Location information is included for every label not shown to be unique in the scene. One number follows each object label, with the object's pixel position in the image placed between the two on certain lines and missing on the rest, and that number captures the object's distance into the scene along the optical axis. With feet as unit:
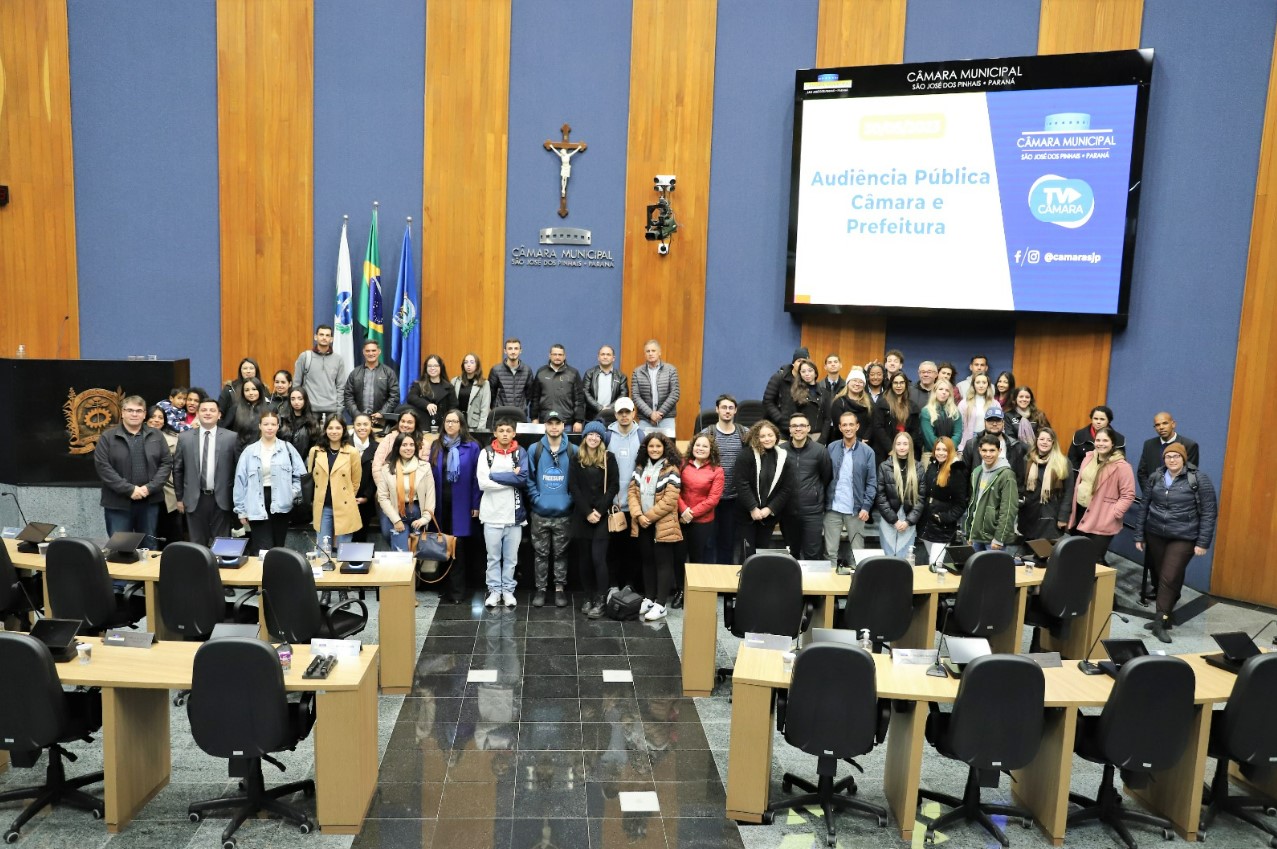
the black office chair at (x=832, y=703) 16.28
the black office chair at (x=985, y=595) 22.86
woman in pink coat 27.30
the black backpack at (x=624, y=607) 27.37
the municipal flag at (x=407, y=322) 36.58
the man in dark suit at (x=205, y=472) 26.99
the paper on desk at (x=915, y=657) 18.25
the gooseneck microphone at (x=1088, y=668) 18.16
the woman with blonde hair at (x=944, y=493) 26.73
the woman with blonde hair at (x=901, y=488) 26.89
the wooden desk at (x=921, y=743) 17.13
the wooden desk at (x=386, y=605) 22.13
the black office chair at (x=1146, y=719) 16.35
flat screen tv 33.19
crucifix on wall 36.86
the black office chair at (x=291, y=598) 20.70
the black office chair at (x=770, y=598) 21.81
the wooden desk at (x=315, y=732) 16.67
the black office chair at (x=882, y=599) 21.59
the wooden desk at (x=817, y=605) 22.59
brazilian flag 36.55
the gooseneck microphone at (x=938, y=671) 17.67
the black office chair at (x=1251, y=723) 16.74
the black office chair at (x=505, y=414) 29.73
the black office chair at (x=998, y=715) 16.14
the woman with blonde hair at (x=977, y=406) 31.04
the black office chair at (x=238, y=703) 15.72
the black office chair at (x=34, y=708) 15.69
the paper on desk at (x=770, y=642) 18.86
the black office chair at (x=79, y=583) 21.16
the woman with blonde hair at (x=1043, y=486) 27.45
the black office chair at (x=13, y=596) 22.04
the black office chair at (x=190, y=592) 21.21
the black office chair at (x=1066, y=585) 23.84
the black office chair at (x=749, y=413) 34.42
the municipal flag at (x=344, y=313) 36.47
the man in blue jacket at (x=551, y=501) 27.84
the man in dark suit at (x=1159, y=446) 28.25
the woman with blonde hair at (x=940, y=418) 30.48
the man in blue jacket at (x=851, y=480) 27.40
